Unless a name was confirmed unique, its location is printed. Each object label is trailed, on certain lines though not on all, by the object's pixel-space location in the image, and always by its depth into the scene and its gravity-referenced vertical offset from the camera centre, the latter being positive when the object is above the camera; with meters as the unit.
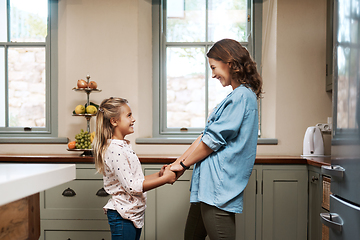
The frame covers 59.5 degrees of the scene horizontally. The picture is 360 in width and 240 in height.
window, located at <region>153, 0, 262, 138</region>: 2.91 +0.56
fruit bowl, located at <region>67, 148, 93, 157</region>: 2.40 -0.32
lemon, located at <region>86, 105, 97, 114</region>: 2.45 +0.02
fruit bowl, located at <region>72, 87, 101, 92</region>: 2.46 +0.17
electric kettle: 2.46 -0.24
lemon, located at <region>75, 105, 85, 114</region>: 2.43 +0.01
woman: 1.37 -0.17
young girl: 1.43 -0.28
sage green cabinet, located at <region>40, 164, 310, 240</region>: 2.24 -0.70
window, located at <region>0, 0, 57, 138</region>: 2.93 +0.40
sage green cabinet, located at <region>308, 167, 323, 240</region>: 2.01 -0.60
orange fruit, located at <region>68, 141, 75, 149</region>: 2.35 -0.25
